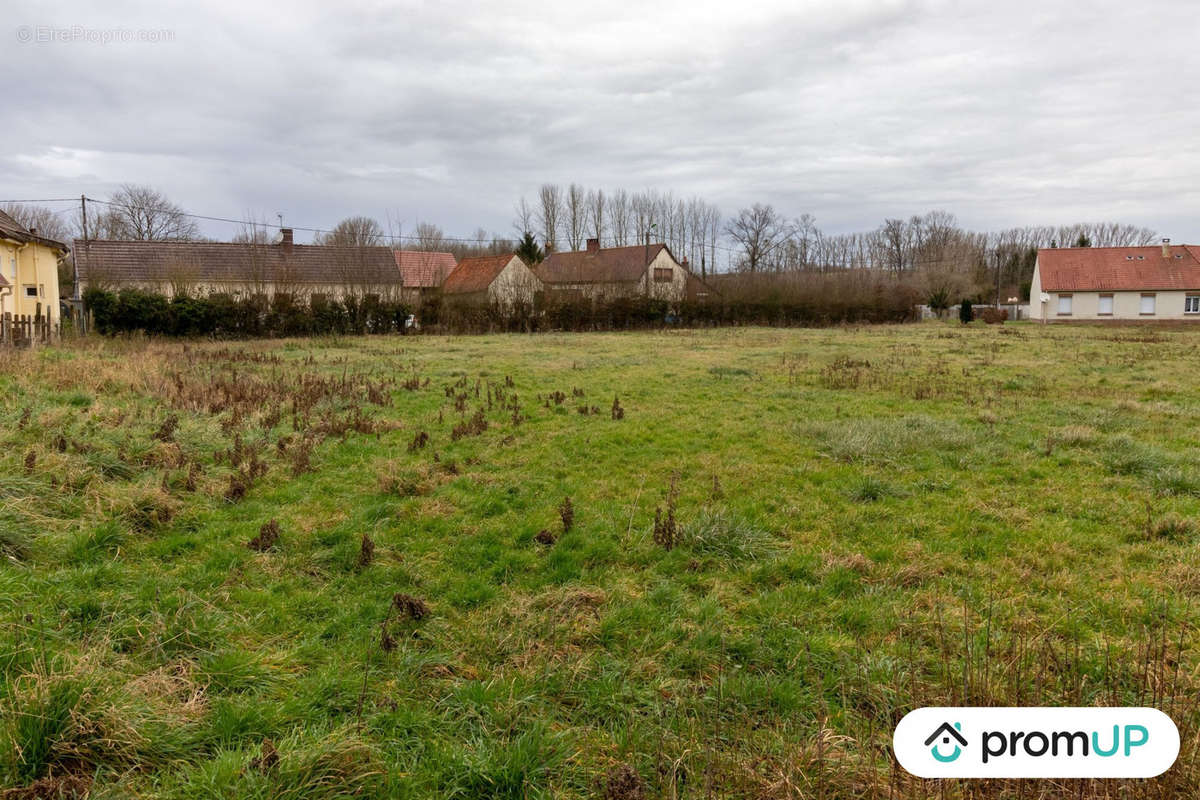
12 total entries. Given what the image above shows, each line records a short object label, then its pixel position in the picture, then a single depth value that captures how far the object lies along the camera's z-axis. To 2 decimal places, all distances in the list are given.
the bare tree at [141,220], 49.75
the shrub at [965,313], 39.47
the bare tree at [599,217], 65.75
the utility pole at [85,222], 35.44
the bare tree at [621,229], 65.94
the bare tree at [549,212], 64.81
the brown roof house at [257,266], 30.02
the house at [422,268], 46.06
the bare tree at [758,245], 66.12
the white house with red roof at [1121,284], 44.31
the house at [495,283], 32.72
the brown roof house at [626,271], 41.81
